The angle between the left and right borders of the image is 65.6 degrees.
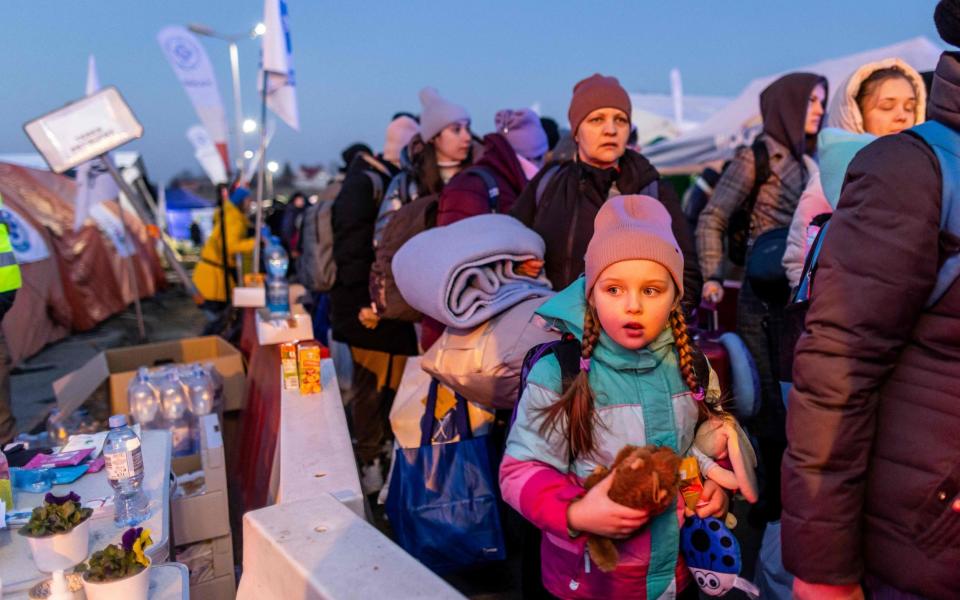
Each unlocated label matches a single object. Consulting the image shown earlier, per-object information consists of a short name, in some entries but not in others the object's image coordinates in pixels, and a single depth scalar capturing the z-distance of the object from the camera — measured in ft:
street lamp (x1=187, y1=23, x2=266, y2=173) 52.65
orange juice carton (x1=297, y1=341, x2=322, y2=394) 12.53
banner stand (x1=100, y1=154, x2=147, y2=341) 22.85
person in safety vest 14.20
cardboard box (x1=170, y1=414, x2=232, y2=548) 11.07
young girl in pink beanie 7.11
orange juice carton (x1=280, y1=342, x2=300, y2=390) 12.82
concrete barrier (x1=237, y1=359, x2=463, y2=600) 5.28
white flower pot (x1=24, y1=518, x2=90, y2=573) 7.03
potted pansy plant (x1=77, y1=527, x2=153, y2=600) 6.35
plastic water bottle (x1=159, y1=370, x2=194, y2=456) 16.58
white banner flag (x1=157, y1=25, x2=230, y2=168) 52.39
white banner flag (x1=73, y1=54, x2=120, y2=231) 29.43
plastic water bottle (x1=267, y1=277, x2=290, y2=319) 18.57
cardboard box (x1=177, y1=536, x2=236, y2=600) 11.03
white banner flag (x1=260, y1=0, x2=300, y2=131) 22.21
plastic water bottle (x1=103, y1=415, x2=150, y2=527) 8.30
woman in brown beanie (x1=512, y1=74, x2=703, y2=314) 11.64
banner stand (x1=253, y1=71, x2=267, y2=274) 23.51
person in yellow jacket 33.53
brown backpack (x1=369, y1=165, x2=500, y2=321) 15.51
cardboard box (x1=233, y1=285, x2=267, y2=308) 21.48
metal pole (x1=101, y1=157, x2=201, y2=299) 23.09
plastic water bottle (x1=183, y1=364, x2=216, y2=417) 17.15
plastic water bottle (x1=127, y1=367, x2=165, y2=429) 16.67
